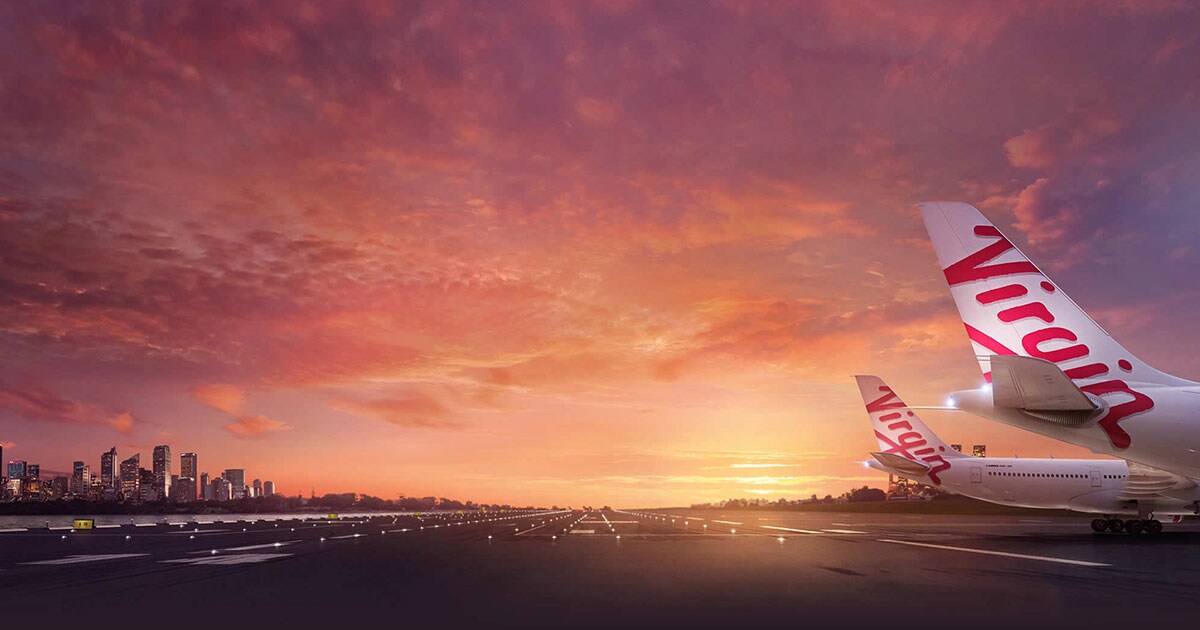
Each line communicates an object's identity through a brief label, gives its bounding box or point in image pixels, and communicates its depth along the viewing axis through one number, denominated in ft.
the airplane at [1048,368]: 64.80
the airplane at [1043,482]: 162.81
